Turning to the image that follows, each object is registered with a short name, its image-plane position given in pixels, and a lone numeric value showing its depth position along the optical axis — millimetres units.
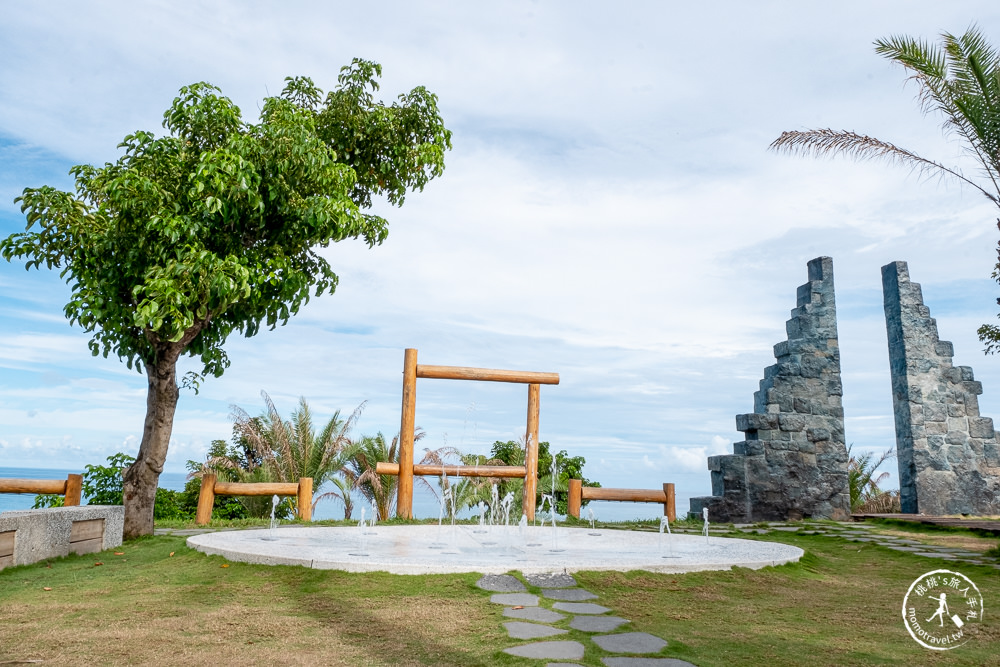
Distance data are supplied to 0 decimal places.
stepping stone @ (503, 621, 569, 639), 3365
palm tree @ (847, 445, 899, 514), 12883
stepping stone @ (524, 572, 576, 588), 4414
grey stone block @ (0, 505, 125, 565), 5684
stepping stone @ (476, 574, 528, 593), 4270
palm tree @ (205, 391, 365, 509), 13258
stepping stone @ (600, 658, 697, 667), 2959
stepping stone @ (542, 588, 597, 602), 4148
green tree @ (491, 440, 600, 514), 12742
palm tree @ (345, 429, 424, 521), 14109
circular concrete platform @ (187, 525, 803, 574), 4691
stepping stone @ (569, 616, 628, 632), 3493
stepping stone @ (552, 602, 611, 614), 3857
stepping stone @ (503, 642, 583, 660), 3049
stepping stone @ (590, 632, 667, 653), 3174
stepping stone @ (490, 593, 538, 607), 3969
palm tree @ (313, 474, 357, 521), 14141
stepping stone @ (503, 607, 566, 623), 3678
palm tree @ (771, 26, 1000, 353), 7410
